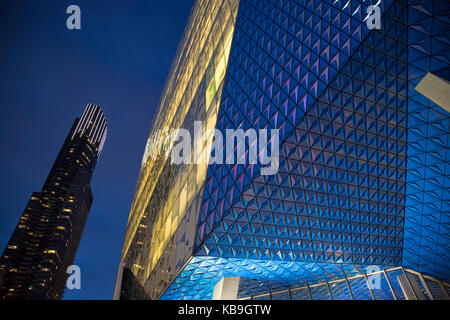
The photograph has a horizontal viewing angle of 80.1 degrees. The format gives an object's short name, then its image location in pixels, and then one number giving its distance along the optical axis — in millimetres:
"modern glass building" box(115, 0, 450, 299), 13789
